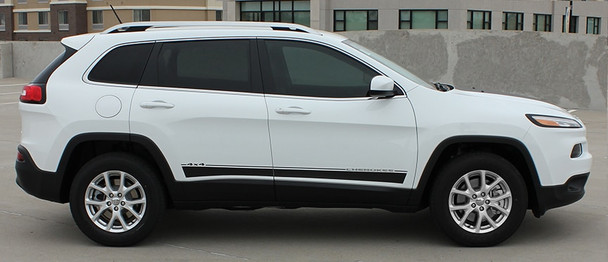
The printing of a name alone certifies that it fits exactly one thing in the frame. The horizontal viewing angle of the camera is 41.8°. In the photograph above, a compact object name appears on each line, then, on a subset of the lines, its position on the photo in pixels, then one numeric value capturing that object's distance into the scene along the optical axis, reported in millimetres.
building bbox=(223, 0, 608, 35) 52375
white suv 5875
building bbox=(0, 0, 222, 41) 77125
